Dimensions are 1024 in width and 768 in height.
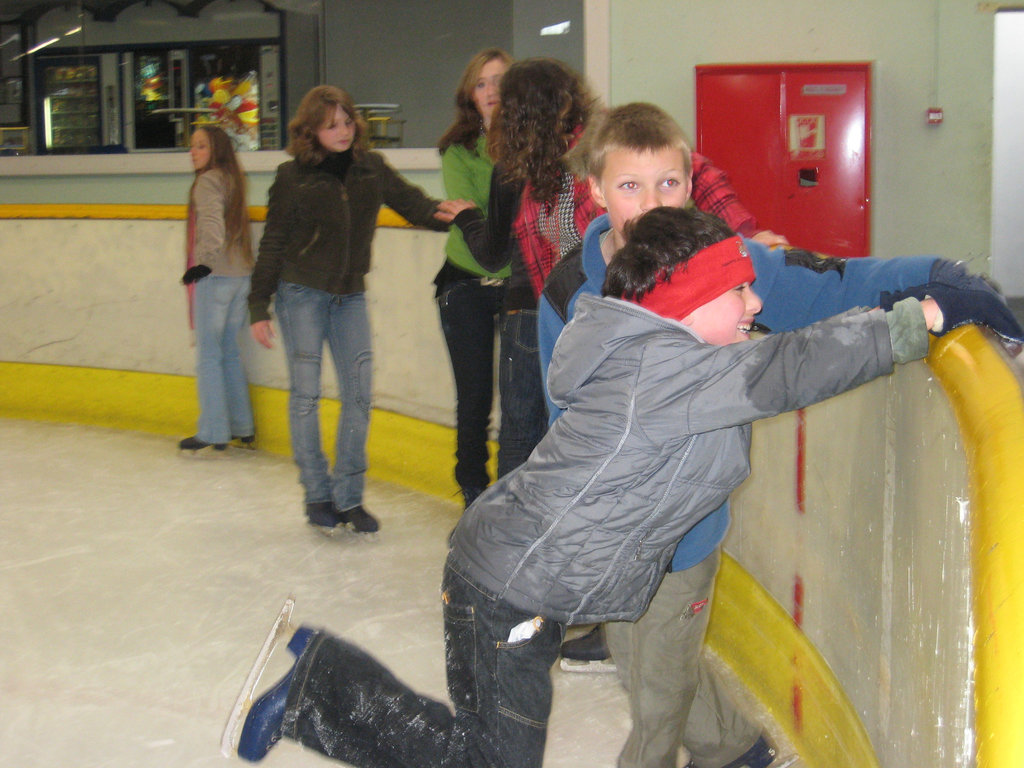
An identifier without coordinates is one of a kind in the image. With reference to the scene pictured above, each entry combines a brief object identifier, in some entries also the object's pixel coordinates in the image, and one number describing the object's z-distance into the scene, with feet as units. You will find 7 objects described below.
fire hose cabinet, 18.07
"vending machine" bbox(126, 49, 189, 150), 26.37
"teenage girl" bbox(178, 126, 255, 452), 14.55
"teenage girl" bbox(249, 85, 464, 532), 10.75
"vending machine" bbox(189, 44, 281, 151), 27.25
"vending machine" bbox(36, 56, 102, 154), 27.66
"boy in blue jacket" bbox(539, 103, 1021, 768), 5.33
